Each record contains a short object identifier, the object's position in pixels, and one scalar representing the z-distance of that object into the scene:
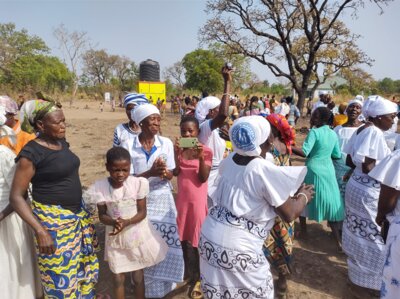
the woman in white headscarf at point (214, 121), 3.26
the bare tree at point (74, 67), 47.81
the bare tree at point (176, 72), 60.97
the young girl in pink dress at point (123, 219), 2.46
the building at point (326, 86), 72.64
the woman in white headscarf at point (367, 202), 2.99
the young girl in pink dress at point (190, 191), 3.08
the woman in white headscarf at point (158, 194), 2.96
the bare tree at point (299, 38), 17.47
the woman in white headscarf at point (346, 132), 4.52
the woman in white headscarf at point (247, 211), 1.89
